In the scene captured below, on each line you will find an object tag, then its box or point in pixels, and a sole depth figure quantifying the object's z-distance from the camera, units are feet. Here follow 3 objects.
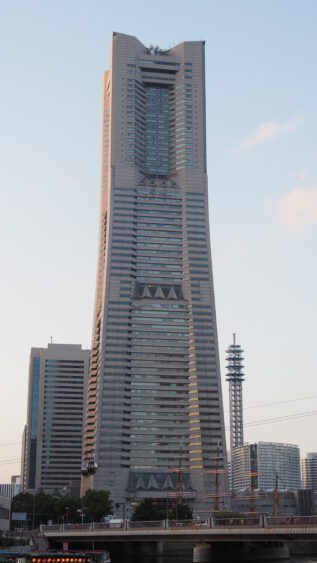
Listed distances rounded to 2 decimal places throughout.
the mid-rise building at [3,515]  617.21
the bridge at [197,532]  356.59
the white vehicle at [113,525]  480.93
